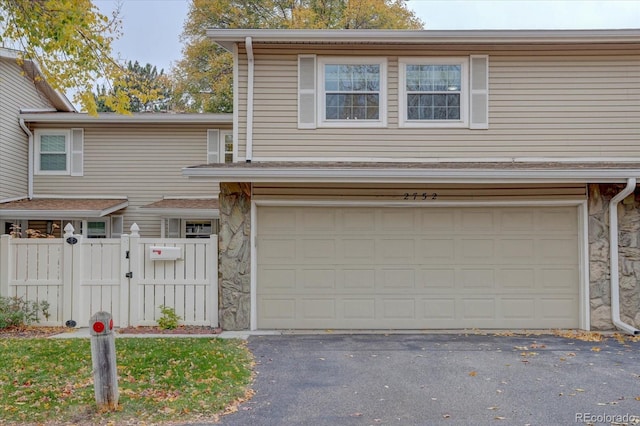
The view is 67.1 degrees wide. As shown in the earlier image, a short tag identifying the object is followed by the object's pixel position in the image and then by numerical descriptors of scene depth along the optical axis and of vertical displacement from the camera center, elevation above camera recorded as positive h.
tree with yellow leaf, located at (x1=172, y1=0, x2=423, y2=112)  20.58 +8.48
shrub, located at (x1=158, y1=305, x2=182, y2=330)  7.95 -1.75
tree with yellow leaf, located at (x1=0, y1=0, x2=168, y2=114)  6.67 +2.57
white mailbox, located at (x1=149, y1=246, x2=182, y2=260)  8.00 -0.66
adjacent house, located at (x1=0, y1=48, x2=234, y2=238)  13.68 +1.53
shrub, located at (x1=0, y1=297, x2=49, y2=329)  7.91 -1.63
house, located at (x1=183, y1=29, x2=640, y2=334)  8.11 +0.53
